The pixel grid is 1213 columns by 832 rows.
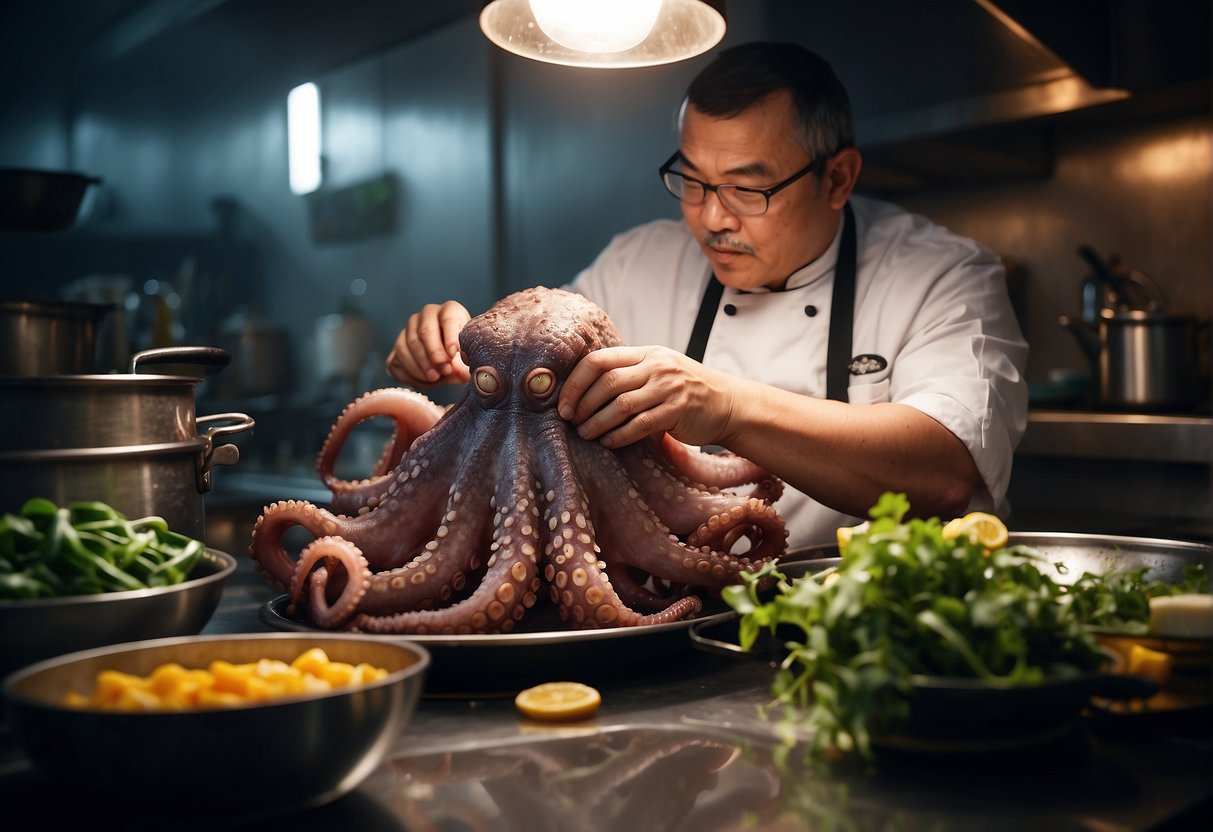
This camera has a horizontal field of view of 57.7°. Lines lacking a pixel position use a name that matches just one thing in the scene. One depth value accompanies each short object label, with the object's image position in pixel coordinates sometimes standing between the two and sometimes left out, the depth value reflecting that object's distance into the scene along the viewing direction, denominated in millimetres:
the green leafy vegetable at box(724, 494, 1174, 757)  895
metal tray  1180
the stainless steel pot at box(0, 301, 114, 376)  2270
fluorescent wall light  6000
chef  1771
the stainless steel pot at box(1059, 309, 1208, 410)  3410
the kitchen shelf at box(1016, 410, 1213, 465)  3170
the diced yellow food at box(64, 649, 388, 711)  834
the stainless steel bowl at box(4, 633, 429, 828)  788
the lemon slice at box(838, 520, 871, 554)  1238
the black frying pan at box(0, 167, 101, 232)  2697
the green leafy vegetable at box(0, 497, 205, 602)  1062
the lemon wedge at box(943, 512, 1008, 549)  1213
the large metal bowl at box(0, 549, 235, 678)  1009
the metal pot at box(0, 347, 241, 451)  1236
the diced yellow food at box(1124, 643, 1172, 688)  1045
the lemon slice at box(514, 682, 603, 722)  1091
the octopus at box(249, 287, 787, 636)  1290
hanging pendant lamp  1668
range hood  3199
